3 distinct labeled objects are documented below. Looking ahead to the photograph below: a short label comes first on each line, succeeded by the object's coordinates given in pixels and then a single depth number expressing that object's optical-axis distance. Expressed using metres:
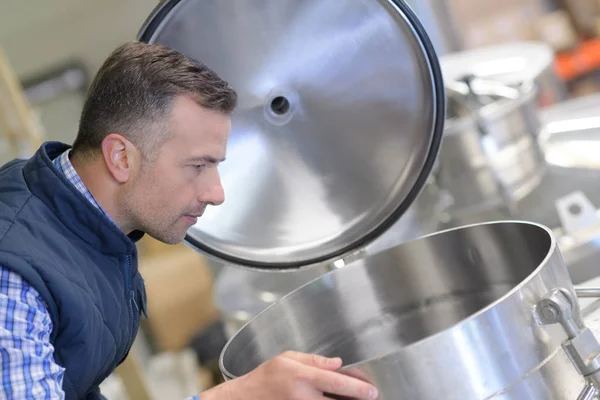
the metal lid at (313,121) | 1.29
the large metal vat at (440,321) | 0.82
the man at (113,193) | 1.01
